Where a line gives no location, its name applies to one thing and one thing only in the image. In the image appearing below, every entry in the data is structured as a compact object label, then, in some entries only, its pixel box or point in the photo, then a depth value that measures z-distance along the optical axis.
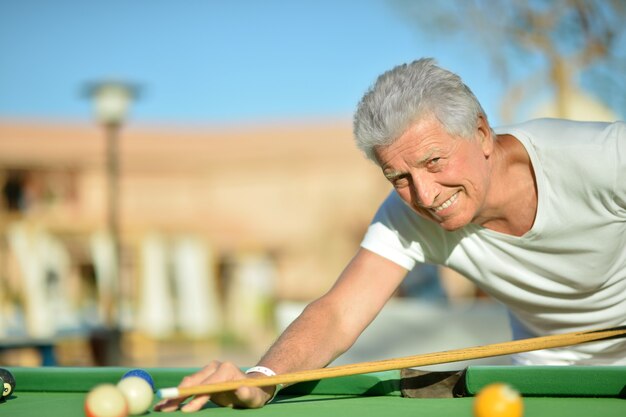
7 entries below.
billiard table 2.18
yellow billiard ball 1.85
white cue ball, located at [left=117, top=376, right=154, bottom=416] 2.11
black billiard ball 2.50
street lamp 9.97
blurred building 14.47
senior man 2.56
